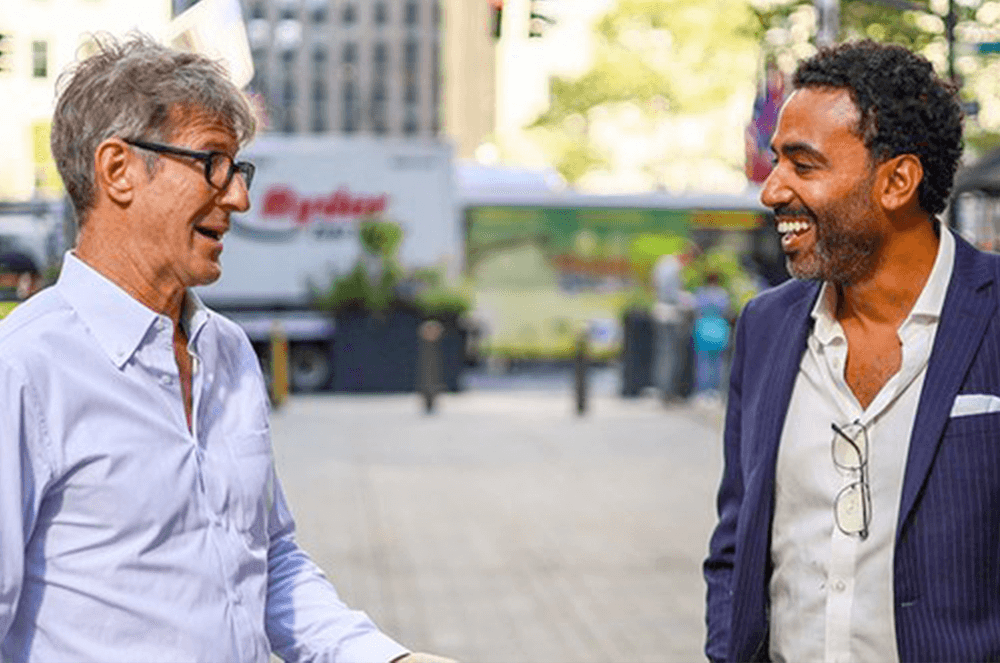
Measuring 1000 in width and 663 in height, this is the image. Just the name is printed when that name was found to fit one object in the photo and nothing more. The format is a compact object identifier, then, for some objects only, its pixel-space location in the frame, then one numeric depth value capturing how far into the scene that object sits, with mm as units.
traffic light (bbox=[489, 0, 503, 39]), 11555
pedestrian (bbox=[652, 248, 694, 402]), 22516
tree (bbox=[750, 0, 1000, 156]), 8930
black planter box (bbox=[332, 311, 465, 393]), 26172
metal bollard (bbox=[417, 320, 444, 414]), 21594
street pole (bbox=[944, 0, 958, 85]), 8016
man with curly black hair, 3266
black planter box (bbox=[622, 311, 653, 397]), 24922
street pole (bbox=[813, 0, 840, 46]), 10742
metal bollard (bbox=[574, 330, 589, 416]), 21500
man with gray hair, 2684
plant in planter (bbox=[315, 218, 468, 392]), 26281
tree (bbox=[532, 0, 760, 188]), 36562
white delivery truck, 28312
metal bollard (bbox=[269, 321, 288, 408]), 23323
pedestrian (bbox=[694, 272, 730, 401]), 21469
